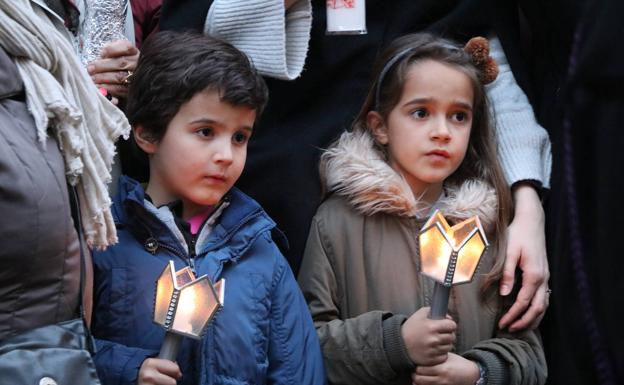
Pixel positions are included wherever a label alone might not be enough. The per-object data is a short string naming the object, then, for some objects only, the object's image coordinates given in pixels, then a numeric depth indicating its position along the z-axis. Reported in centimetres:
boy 264
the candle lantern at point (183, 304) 248
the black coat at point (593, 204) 200
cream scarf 237
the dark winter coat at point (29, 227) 231
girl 274
